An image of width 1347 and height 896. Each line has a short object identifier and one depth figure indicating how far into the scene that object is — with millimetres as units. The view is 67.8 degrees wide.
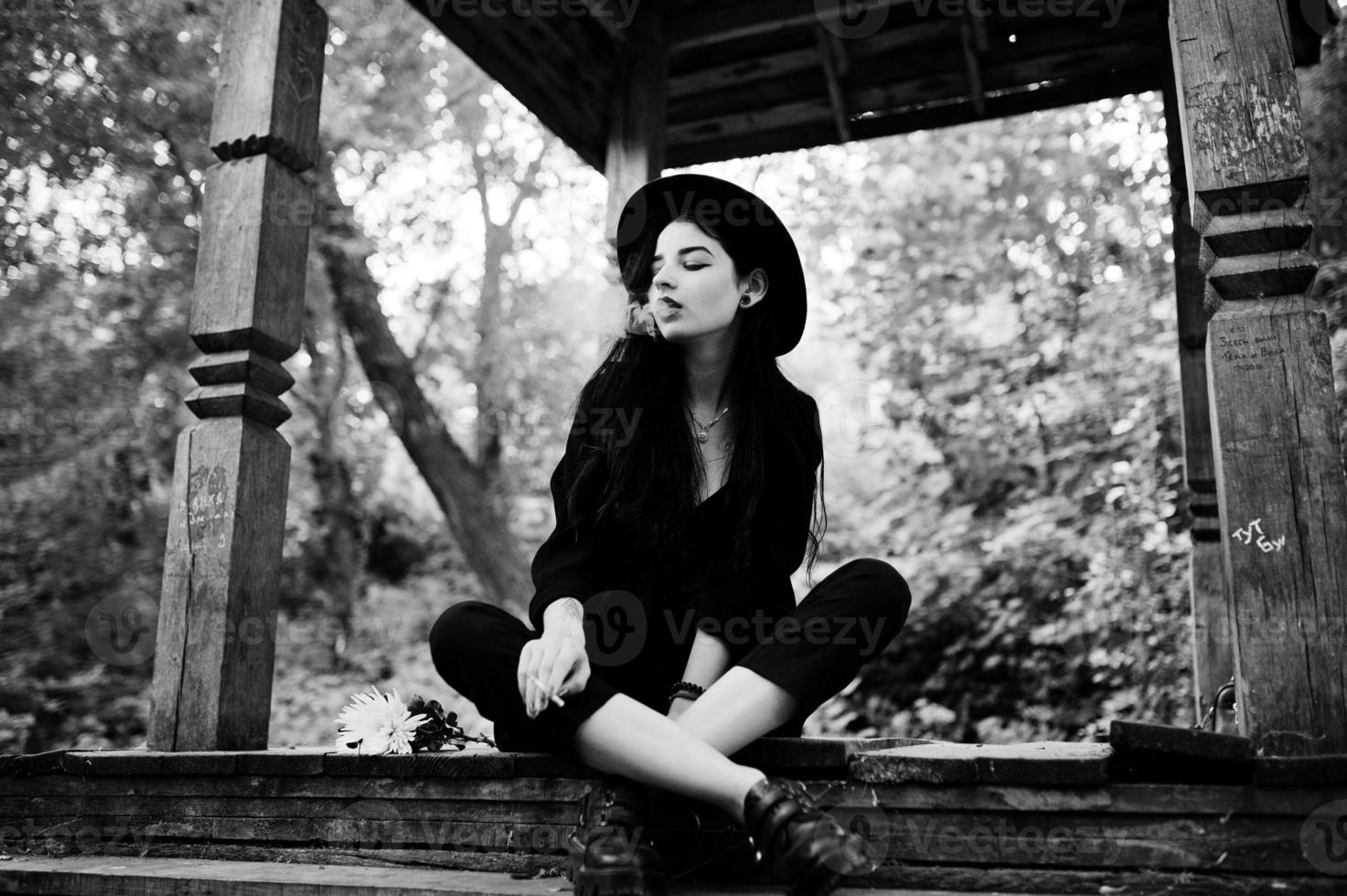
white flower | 2188
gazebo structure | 1718
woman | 1756
